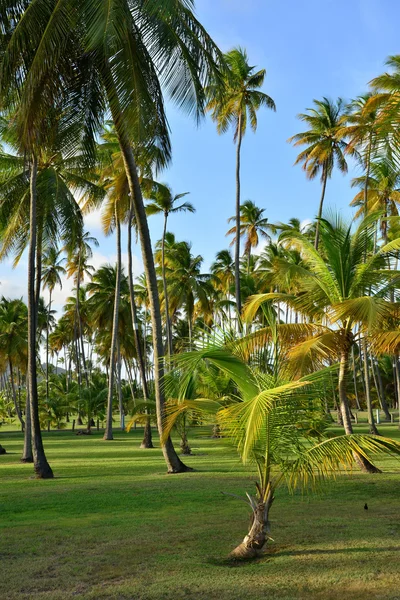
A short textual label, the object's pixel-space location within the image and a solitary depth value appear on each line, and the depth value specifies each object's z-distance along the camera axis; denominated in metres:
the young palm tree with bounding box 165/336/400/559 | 6.84
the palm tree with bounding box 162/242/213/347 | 42.81
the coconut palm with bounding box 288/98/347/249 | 32.81
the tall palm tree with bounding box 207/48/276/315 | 29.00
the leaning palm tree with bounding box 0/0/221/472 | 10.55
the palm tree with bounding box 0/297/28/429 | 41.88
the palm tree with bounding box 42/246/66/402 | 48.88
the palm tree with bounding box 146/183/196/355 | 34.03
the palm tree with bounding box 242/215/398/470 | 13.83
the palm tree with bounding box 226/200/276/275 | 45.09
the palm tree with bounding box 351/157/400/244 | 31.19
